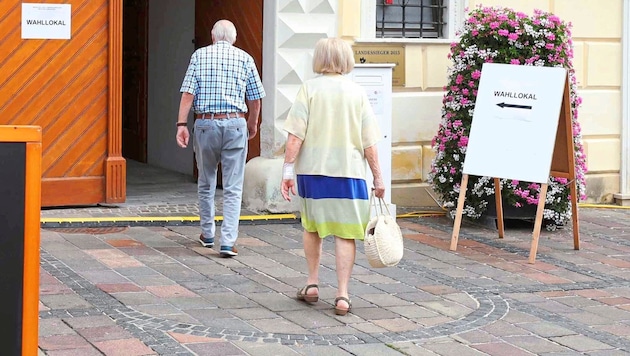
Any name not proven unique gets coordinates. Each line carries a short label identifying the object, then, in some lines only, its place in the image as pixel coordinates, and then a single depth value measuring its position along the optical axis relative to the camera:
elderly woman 6.96
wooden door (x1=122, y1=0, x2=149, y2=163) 14.14
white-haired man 8.45
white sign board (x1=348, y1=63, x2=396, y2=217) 10.10
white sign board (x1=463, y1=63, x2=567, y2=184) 9.20
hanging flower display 10.27
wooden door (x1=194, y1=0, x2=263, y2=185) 10.99
